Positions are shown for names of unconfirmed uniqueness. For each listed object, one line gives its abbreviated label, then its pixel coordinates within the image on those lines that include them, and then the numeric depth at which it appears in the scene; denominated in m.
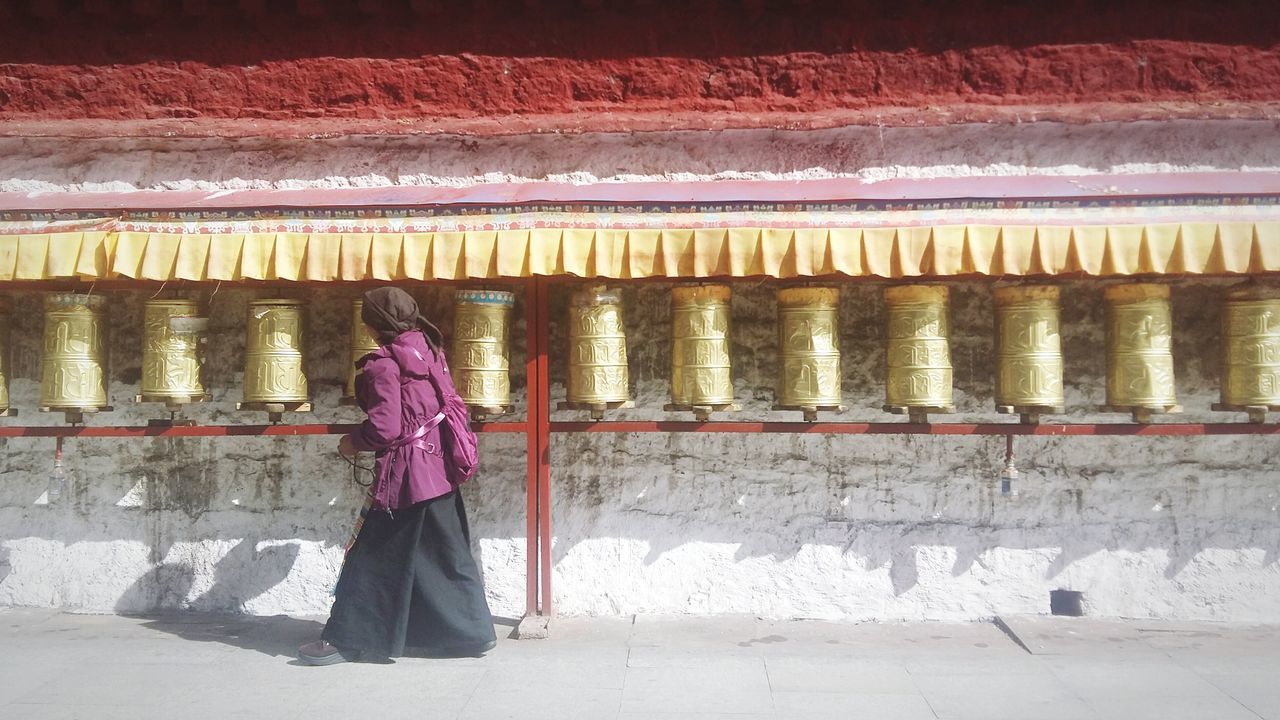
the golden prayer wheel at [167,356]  3.89
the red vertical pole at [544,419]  3.91
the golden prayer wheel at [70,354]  3.93
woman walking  3.55
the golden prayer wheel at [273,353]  3.87
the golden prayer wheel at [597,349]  3.81
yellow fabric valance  3.40
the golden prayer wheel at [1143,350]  3.69
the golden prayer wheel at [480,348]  3.84
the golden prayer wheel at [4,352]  4.04
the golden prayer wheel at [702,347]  3.79
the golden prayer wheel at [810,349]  3.77
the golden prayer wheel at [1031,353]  3.71
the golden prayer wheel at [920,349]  3.73
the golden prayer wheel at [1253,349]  3.66
